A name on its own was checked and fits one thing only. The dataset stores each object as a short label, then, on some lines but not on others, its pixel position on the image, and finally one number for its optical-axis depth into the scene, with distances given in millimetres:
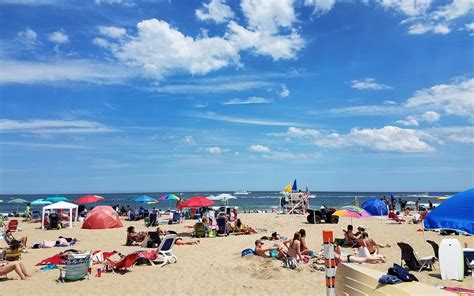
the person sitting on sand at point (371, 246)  11416
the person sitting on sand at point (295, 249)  10320
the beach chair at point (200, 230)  16703
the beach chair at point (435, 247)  10388
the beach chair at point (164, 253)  10914
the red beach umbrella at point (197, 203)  17516
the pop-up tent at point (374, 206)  23266
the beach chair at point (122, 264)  9953
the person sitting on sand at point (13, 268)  9195
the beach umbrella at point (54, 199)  25219
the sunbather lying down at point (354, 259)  10597
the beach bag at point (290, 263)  9938
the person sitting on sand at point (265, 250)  11105
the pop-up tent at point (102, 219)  18828
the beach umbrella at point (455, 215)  6668
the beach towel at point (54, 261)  11055
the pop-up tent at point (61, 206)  19406
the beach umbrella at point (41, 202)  25969
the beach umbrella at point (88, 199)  24594
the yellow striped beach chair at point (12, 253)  10141
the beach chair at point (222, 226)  17219
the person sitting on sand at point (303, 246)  11141
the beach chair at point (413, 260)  9742
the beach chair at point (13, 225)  19758
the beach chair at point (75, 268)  9086
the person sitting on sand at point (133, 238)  14787
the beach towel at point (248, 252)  11586
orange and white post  5734
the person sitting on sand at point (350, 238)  13752
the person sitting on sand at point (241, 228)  17891
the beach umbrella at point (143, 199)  25944
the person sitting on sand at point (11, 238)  10228
